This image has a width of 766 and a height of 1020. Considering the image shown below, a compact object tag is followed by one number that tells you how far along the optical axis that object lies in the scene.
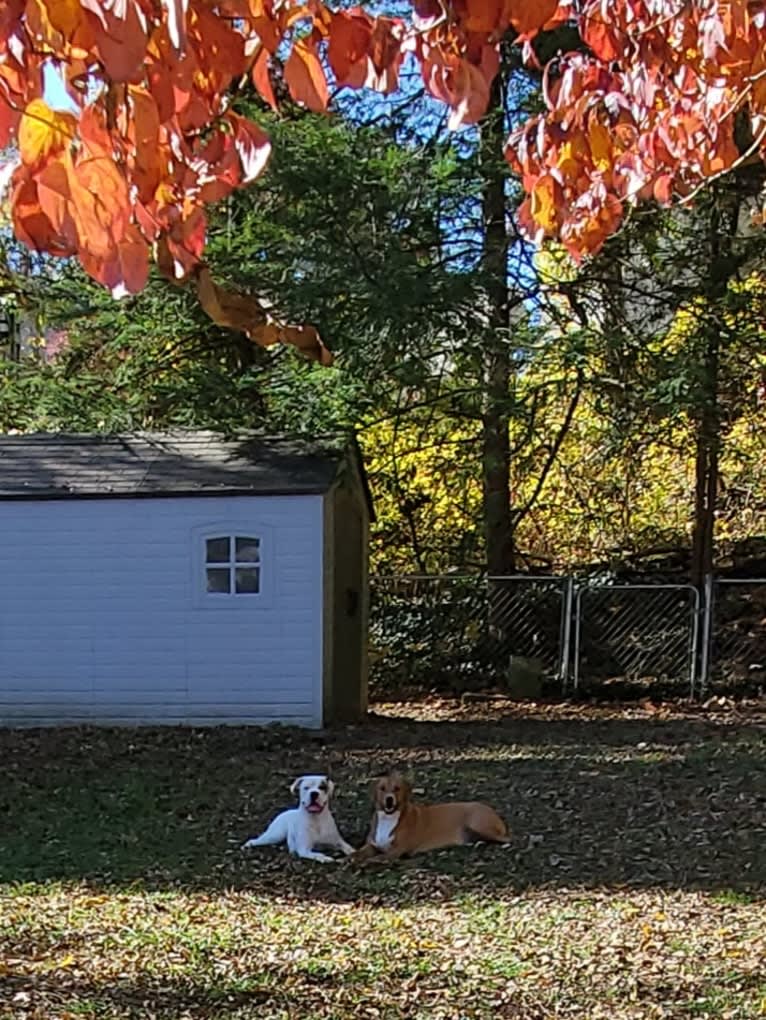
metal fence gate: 13.55
